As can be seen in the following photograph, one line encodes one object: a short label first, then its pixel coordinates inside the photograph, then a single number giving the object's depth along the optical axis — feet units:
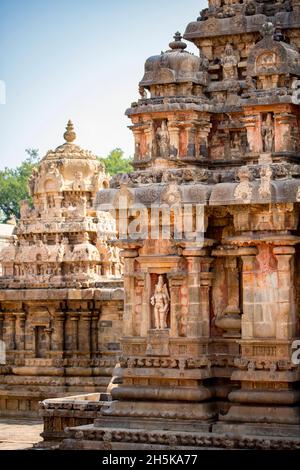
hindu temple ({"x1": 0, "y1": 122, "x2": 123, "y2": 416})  132.98
